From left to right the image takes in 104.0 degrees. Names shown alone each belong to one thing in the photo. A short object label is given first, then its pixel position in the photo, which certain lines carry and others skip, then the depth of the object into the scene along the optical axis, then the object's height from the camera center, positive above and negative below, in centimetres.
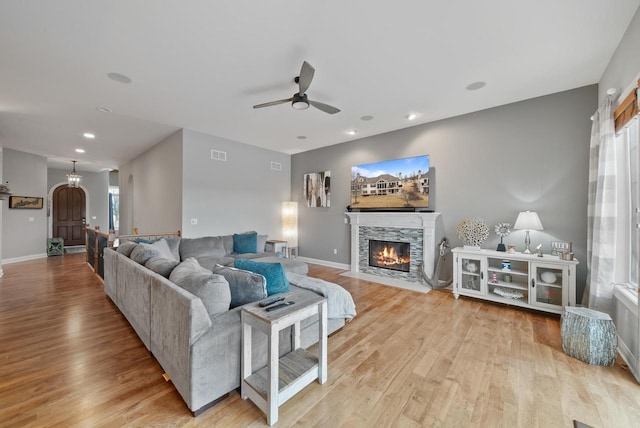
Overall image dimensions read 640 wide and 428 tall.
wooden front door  866 -20
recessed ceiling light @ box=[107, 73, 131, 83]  302 +162
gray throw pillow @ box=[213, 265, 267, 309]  200 -63
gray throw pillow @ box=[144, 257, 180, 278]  238 -57
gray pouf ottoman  220 -115
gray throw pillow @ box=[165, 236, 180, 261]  439 -66
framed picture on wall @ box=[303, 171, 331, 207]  628 +55
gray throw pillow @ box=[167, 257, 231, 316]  180 -59
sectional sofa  165 -88
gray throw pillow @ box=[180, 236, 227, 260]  451 -71
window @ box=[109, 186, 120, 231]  1174 -2
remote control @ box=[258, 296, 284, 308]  183 -69
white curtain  255 -9
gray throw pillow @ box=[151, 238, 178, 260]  377 -59
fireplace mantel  455 -30
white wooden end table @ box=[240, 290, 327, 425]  157 -113
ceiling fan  246 +132
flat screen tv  468 +51
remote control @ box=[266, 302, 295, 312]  175 -69
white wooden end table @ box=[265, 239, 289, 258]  561 -89
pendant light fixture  778 +92
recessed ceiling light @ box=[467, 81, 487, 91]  322 +164
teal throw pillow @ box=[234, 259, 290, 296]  222 -58
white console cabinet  313 -96
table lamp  335 -16
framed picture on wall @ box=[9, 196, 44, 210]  654 +17
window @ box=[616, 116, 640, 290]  249 +4
